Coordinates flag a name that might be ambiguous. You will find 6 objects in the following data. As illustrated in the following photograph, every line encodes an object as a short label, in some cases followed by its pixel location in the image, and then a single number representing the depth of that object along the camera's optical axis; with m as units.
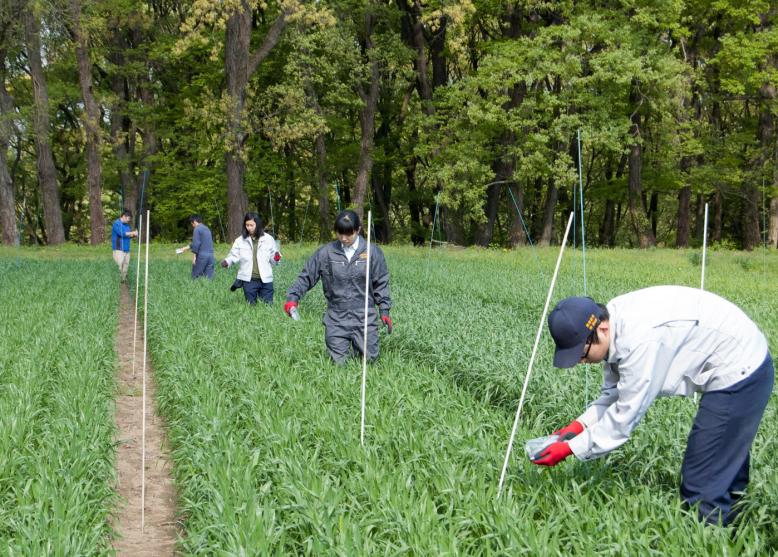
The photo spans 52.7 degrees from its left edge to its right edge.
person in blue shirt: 16.69
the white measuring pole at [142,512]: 4.85
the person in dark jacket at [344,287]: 7.69
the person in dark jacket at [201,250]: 16.09
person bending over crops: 3.59
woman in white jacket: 12.39
